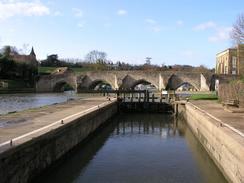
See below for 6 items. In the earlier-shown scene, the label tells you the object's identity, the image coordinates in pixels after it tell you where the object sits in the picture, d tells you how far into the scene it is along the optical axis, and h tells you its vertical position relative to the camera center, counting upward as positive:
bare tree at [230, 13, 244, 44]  29.27 +5.83
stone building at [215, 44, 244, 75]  64.22 +6.57
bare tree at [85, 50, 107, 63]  94.75 +11.19
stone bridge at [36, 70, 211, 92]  51.18 +1.69
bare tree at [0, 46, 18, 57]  65.53 +10.17
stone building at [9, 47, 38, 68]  80.79 +9.54
